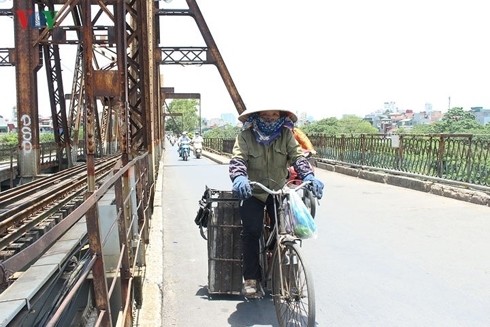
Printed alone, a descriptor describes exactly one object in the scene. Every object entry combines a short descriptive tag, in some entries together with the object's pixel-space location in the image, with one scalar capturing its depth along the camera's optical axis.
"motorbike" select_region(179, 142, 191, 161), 31.46
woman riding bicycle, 4.05
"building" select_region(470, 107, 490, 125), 105.28
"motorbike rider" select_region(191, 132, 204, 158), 33.53
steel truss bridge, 2.33
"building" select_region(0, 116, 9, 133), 84.52
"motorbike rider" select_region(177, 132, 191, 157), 32.06
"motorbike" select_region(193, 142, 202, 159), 33.44
